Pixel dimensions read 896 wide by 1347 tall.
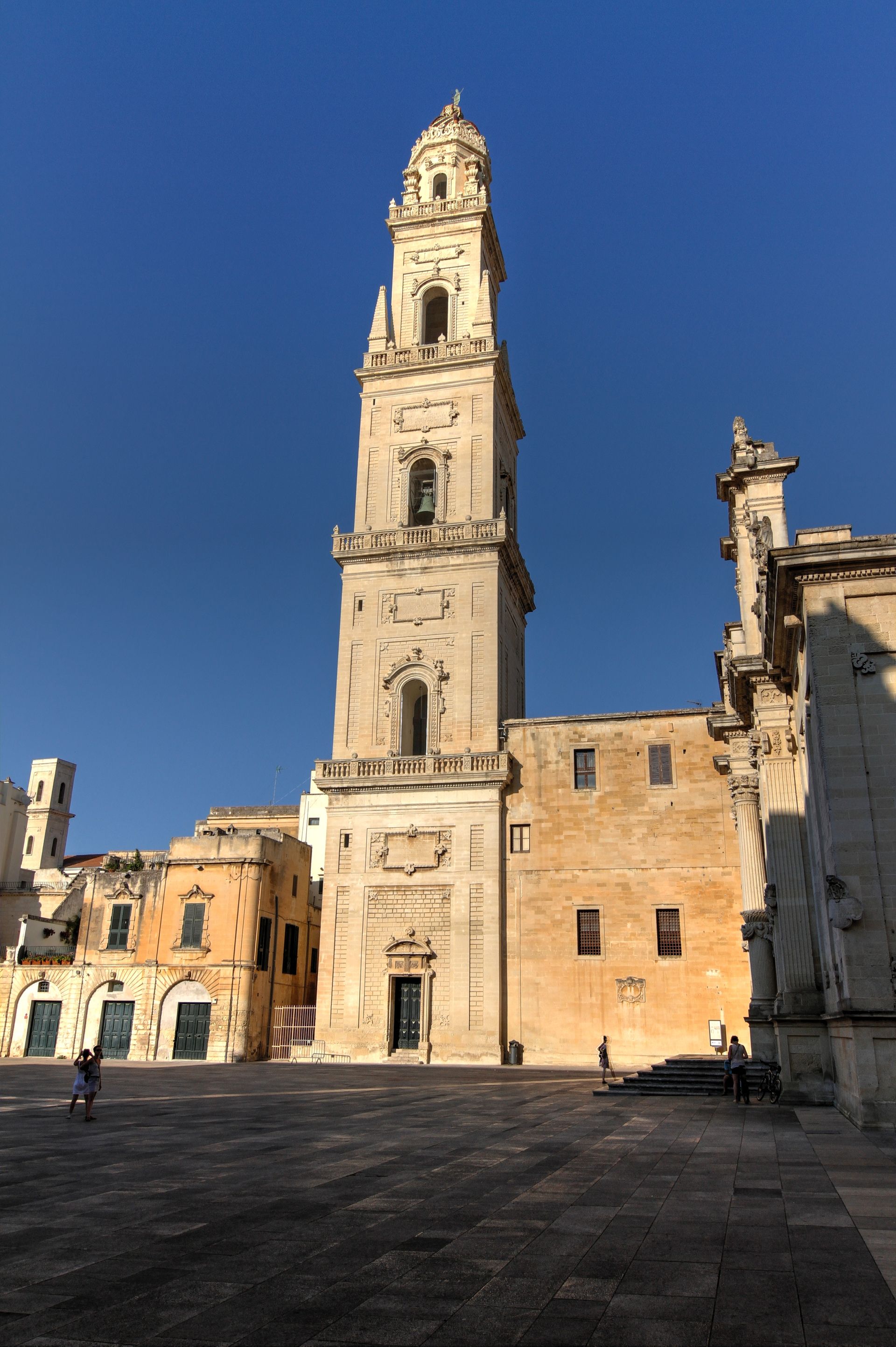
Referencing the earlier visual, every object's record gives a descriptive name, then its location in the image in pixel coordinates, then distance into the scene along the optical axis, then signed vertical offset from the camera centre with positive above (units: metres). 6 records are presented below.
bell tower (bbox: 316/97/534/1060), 33.34 +13.45
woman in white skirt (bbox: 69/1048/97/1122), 15.06 -0.94
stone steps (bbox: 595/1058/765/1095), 20.83 -1.02
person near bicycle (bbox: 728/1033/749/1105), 18.45 -0.63
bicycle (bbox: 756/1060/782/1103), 18.08 -0.92
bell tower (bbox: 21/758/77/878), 66.88 +13.22
